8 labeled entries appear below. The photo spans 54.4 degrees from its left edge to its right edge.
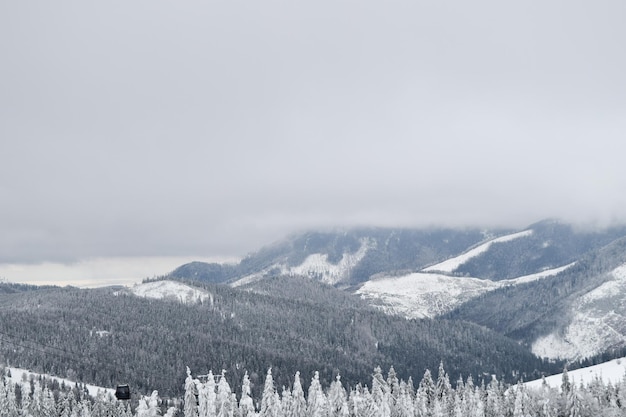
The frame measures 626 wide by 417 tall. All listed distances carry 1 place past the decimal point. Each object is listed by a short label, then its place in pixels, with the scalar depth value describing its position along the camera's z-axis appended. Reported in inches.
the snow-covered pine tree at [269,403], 4510.1
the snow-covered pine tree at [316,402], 4404.5
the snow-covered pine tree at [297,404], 4847.4
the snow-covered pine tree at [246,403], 4352.9
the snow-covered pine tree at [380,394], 4574.3
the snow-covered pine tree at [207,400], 4087.1
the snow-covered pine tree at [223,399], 4264.3
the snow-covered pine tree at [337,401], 4519.7
